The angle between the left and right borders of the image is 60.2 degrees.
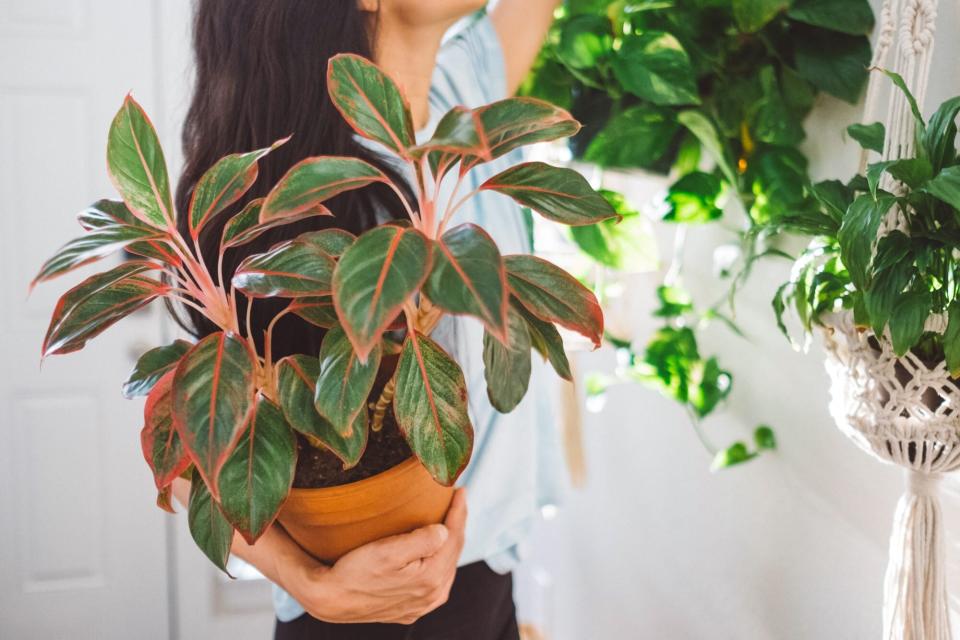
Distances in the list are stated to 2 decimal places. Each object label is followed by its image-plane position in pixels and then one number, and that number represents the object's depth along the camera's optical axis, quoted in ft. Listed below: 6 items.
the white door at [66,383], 6.97
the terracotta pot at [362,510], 2.17
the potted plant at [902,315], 2.21
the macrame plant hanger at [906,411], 2.37
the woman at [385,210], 2.55
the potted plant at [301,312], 1.69
